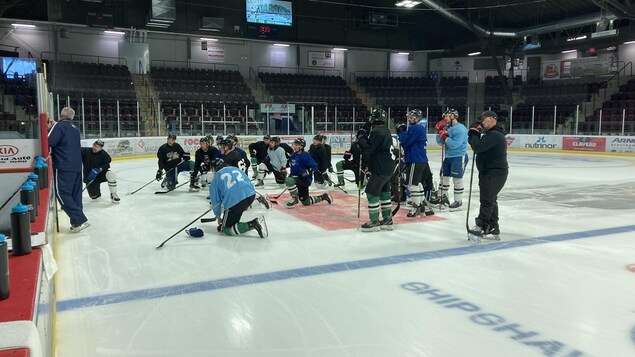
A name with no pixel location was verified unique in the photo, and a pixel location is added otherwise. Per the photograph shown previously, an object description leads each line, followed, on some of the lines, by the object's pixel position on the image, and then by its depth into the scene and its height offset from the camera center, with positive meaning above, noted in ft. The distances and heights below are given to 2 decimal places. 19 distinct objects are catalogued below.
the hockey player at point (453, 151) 24.89 -0.96
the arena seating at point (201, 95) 65.36 +5.58
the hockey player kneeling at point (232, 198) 18.85 -2.49
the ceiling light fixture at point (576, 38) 79.80 +14.80
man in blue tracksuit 19.30 -1.29
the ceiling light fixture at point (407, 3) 73.51 +18.58
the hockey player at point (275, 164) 33.32 -2.25
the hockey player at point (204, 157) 31.42 -1.63
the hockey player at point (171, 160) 31.78 -1.87
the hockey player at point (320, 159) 31.42 -1.73
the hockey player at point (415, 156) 23.26 -1.15
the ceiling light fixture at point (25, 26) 72.03 +14.84
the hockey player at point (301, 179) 26.50 -2.48
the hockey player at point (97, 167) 27.35 -1.99
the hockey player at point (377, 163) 20.10 -1.25
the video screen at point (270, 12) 84.58 +19.95
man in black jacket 18.47 -1.24
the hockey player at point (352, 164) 28.84 -2.02
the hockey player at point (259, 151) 35.24 -1.39
